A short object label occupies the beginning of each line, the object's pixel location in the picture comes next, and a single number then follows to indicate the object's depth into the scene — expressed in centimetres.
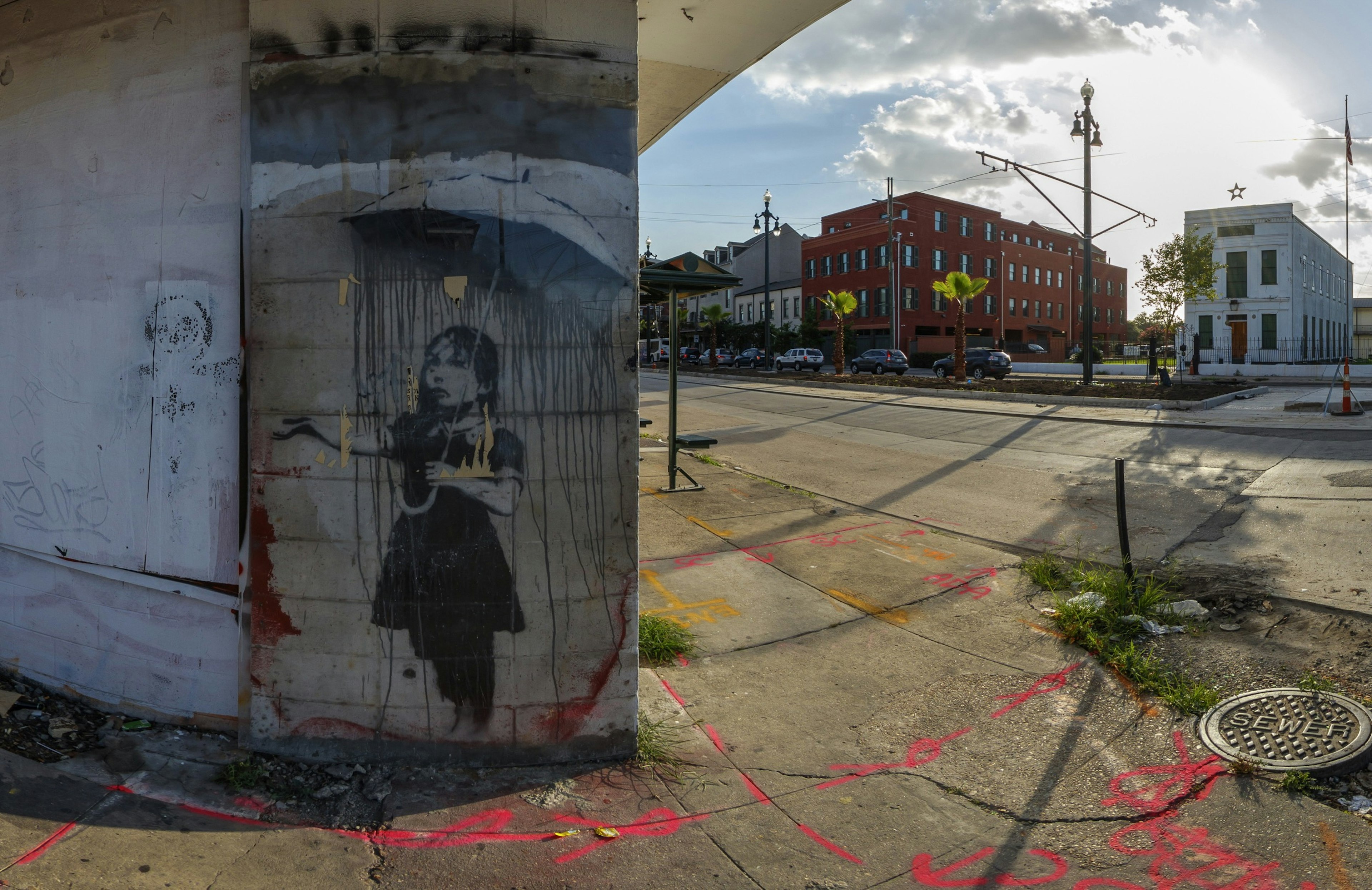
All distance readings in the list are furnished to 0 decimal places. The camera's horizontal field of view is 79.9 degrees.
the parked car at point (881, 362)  4109
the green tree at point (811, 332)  6025
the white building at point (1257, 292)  4284
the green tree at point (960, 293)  3102
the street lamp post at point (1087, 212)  2531
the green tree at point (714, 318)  5597
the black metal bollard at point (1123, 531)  623
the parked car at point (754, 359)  5481
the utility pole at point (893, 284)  5522
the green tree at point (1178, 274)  2839
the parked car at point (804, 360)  4816
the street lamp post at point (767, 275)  4631
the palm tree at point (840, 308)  3881
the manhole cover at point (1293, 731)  390
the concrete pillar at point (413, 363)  393
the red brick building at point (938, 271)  5831
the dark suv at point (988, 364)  3409
